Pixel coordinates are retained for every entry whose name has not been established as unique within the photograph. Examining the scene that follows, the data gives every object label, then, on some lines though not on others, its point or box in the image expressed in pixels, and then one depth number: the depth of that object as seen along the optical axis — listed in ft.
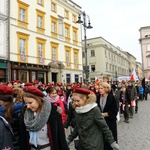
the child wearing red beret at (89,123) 10.54
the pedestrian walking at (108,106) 15.61
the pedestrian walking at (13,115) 9.05
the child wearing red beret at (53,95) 17.21
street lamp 60.39
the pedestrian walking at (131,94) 35.25
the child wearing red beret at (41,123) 8.48
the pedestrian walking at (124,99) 32.32
